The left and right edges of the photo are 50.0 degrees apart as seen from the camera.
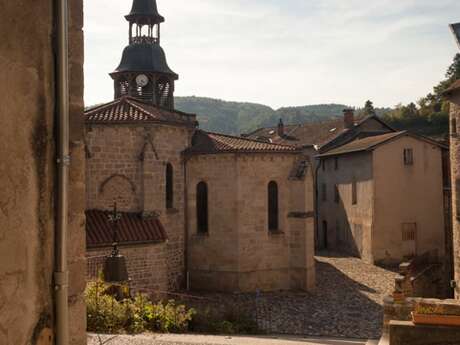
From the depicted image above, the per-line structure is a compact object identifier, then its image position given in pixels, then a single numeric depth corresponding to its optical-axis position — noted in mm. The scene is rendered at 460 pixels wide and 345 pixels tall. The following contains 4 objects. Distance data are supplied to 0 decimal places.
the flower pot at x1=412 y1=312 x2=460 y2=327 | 7406
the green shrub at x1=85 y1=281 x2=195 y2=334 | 10016
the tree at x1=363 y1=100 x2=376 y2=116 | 63094
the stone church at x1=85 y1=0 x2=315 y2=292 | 19172
